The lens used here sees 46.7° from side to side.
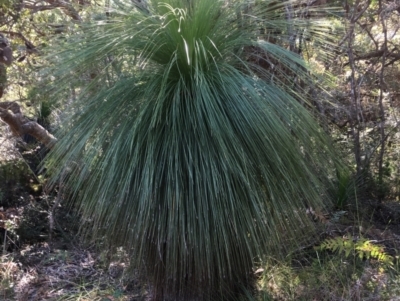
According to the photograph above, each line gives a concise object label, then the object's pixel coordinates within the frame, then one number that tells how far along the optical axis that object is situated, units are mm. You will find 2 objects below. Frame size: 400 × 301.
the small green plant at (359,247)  2648
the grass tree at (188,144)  2121
